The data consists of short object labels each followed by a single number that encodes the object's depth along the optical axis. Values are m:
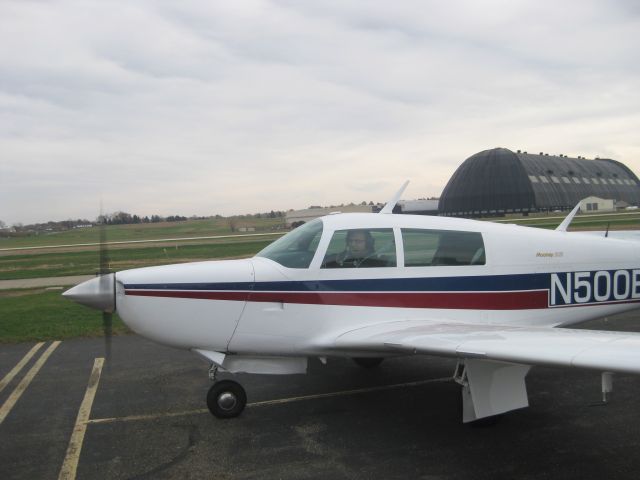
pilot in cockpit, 6.03
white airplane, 5.35
